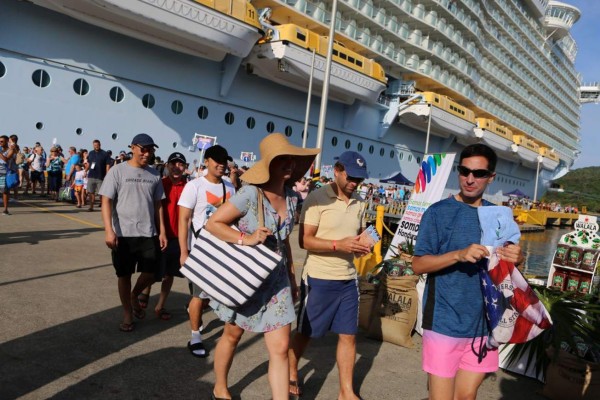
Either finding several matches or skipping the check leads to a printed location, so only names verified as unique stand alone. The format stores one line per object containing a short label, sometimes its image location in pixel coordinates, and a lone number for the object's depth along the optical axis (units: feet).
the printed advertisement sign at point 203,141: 54.49
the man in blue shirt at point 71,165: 43.68
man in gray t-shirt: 13.55
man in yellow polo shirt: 10.91
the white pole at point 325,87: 50.20
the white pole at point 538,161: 164.95
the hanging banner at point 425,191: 21.01
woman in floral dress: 8.82
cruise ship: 50.75
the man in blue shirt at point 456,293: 7.86
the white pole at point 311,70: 64.89
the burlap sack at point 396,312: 15.43
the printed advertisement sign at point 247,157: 63.28
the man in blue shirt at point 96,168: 39.99
